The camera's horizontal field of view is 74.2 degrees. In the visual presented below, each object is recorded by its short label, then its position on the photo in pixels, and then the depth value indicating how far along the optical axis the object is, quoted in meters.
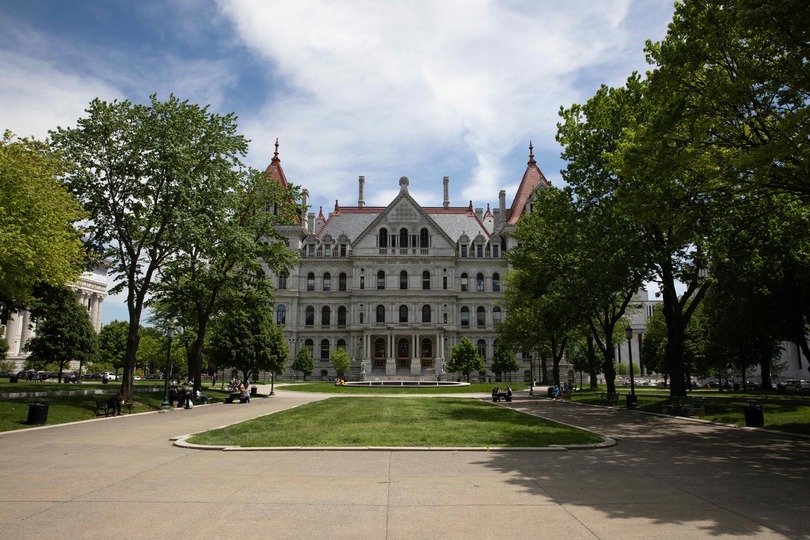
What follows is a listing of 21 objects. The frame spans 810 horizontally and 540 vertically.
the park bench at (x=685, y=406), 22.66
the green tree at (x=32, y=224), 20.09
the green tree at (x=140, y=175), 25.14
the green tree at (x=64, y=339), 50.47
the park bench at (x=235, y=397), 32.00
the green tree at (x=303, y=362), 63.69
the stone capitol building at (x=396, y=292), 71.56
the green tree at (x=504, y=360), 63.03
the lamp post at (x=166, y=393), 27.14
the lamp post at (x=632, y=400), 27.08
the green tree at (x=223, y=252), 27.89
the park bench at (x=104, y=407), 22.75
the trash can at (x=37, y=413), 18.57
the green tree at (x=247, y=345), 41.47
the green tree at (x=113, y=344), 70.06
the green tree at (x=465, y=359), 59.31
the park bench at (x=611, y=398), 30.95
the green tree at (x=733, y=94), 12.62
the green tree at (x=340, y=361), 65.38
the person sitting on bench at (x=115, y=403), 22.83
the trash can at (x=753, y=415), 18.11
